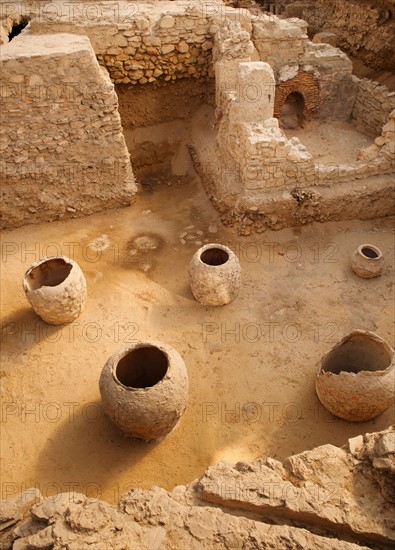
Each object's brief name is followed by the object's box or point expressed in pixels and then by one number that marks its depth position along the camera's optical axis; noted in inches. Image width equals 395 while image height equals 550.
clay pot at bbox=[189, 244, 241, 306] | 215.2
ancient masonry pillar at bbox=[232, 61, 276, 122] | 245.1
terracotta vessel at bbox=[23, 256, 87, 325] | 200.8
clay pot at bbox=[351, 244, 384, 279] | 235.8
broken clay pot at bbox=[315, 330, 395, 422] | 164.2
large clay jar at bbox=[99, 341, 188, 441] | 155.4
